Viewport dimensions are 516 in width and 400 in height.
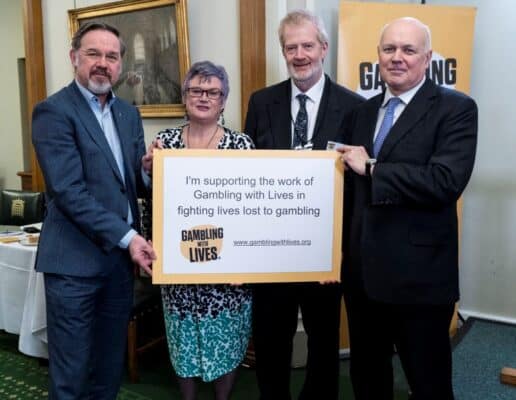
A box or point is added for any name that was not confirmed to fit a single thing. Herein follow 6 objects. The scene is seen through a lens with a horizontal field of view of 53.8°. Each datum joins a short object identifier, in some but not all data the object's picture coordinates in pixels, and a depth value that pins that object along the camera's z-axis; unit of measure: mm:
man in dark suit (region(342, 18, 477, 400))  1499
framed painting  3139
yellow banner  2756
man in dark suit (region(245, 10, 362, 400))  1904
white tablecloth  2631
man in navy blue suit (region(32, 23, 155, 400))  1651
